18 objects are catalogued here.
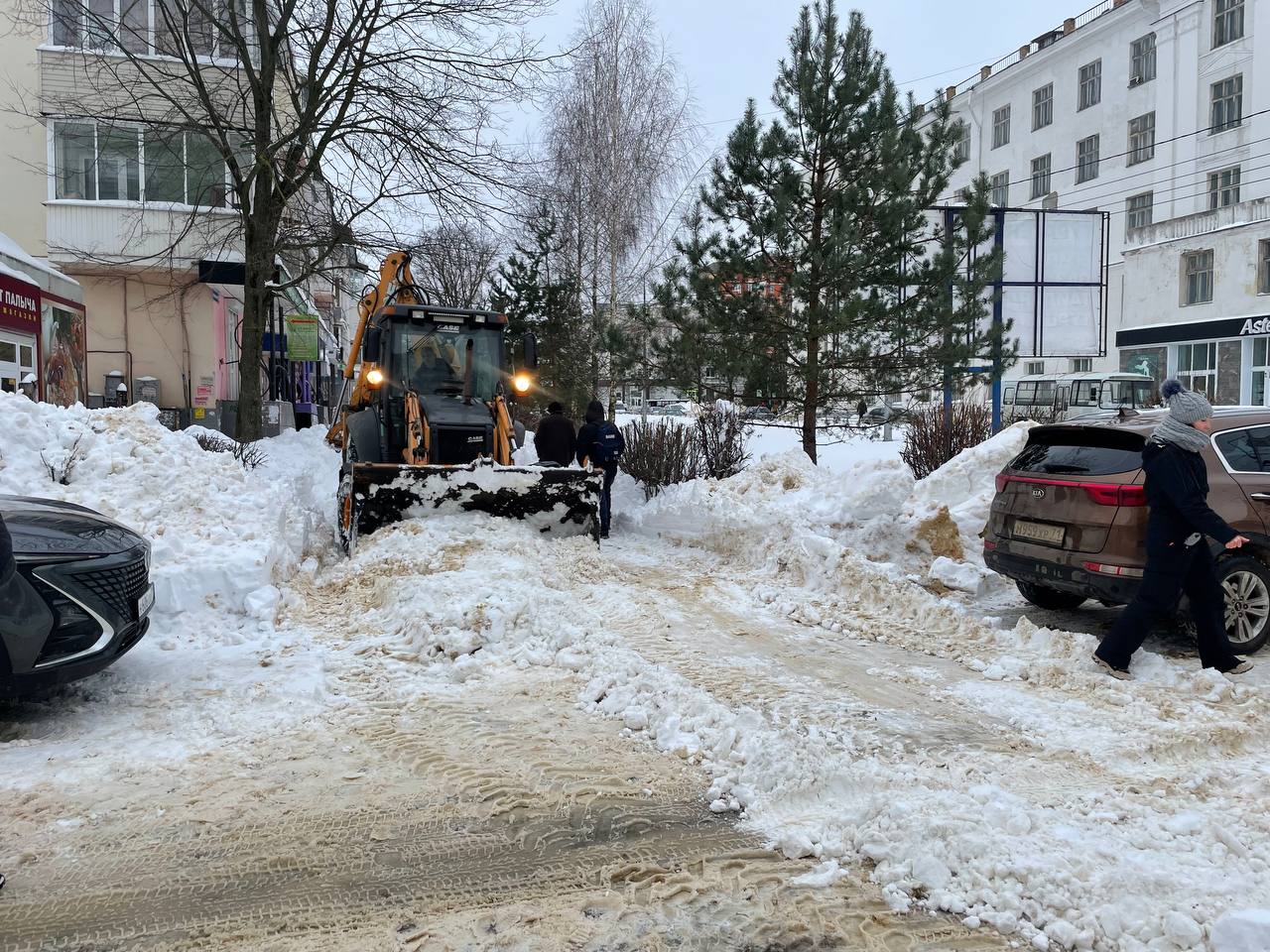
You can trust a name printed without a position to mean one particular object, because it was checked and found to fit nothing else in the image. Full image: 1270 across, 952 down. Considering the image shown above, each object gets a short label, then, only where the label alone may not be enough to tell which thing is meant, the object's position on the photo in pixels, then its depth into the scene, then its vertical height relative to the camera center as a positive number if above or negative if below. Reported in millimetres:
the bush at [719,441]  15266 -47
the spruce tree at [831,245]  13281 +2841
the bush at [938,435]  14320 +70
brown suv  6500 -504
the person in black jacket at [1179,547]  5895 -679
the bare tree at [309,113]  16484 +5861
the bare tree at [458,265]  18219 +4798
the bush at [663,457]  14773 -306
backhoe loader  9750 +78
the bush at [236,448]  13510 -212
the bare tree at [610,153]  24297 +7593
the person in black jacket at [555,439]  12578 -30
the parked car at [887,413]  14358 +436
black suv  4523 -850
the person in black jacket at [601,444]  12656 -91
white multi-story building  32938 +11340
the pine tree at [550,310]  22703 +3276
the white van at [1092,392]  29609 +1648
